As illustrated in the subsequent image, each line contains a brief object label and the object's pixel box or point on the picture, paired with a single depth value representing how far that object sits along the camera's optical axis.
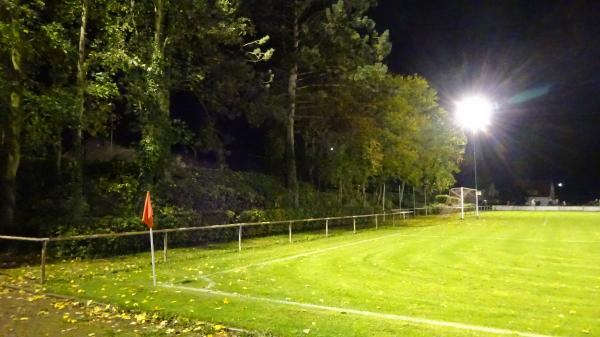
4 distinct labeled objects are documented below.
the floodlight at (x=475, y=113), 42.38
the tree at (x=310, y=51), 32.12
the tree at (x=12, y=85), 15.99
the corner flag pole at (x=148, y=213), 11.34
